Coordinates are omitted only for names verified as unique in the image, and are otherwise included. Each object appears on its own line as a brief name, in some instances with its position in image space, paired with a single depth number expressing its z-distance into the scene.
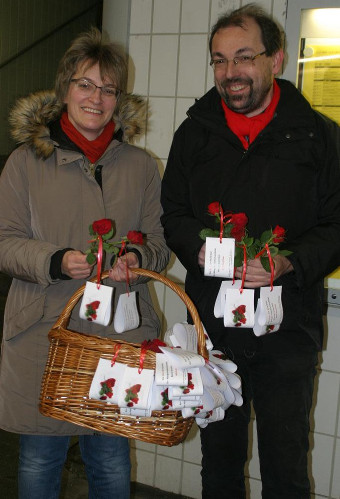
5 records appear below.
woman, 1.70
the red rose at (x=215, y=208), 1.56
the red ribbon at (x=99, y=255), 1.54
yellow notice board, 2.27
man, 1.70
